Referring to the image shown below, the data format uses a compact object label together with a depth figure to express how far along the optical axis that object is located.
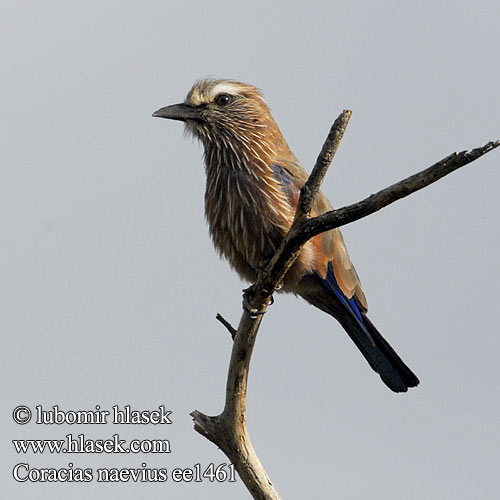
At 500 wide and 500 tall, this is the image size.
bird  13.73
